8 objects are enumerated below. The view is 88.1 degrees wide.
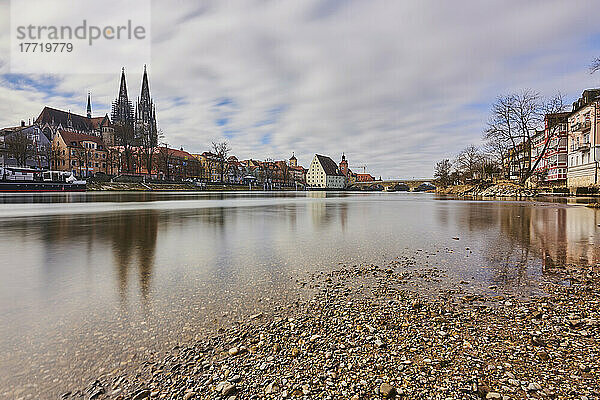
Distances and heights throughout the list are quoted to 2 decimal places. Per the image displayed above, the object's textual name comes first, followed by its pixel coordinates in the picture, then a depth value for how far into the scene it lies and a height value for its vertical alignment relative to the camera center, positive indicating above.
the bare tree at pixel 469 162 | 72.19 +7.47
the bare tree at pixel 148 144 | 68.25 +11.17
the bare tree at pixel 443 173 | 88.06 +5.66
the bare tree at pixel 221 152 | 85.71 +11.71
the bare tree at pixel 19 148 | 59.81 +9.29
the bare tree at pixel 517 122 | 41.25 +9.19
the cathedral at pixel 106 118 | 94.25 +26.11
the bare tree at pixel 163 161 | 79.19 +8.85
